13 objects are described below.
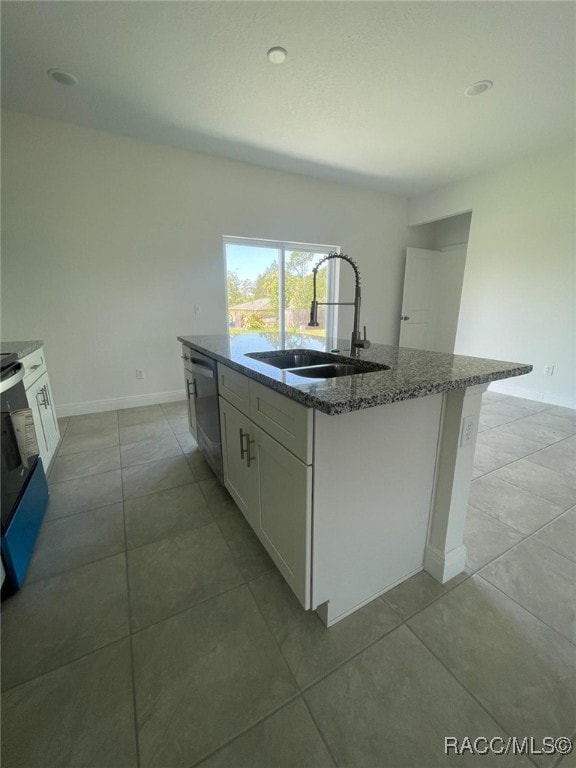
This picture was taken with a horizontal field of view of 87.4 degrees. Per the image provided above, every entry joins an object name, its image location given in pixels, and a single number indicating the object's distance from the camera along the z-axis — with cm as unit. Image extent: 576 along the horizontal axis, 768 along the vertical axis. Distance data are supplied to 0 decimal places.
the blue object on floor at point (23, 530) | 119
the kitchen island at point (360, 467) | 91
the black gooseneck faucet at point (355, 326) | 142
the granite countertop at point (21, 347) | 180
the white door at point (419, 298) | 500
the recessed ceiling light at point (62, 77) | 209
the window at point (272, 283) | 382
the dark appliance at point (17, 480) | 121
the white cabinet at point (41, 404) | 188
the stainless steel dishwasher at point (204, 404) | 173
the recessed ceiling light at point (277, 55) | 190
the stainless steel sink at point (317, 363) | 135
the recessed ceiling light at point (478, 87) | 222
